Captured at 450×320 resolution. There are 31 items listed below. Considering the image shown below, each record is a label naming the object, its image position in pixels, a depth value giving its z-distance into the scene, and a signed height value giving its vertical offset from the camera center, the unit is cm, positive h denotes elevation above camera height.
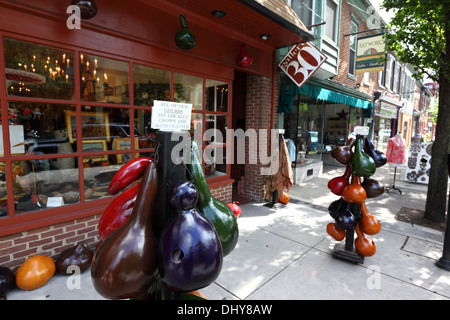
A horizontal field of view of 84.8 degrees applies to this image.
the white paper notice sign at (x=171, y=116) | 109 +7
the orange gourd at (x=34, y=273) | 255 -150
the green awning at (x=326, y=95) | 591 +105
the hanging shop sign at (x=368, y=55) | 738 +253
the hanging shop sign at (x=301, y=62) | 498 +148
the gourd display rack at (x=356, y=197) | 296 -79
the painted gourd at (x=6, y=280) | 244 -151
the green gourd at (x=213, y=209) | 111 -35
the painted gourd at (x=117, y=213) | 102 -35
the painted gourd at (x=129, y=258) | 82 -43
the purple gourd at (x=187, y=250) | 83 -40
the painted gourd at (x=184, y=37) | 342 +132
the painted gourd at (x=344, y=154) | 302 -25
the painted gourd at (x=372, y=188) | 319 -70
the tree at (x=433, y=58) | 456 +148
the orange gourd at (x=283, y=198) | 548 -145
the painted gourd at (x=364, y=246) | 320 -145
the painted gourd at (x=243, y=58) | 456 +136
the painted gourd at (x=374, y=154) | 306 -26
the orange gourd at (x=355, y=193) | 299 -72
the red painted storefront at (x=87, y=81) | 271 +72
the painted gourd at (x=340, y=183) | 320 -65
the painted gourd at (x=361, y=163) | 286 -35
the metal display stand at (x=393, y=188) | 676 -154
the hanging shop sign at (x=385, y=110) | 1340 +138
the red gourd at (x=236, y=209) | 290 -91
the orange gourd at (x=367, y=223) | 313 -115
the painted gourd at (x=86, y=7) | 262 +131
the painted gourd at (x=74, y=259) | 282 -149
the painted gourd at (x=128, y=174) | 103 -18
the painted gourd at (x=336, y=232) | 343 -138
